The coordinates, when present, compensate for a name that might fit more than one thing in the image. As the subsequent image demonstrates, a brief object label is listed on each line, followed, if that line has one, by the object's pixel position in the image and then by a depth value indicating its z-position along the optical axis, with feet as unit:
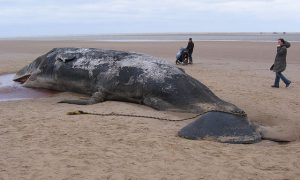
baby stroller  69.67
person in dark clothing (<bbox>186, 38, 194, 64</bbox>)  71.46
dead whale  28.68
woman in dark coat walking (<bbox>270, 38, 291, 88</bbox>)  44.47
